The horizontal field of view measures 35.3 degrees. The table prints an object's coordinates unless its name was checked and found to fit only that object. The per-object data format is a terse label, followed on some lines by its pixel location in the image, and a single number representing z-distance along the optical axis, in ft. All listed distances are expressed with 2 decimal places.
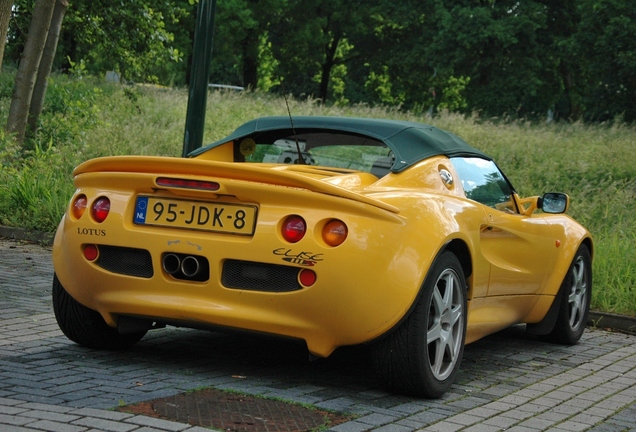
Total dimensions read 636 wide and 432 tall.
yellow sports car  15.34
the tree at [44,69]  54.60
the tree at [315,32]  163.12
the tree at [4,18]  38.53
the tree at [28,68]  48.29
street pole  32.27
